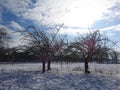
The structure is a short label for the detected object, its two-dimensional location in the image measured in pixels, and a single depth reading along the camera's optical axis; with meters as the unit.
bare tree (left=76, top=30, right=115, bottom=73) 7.91
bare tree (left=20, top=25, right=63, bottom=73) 8.06
